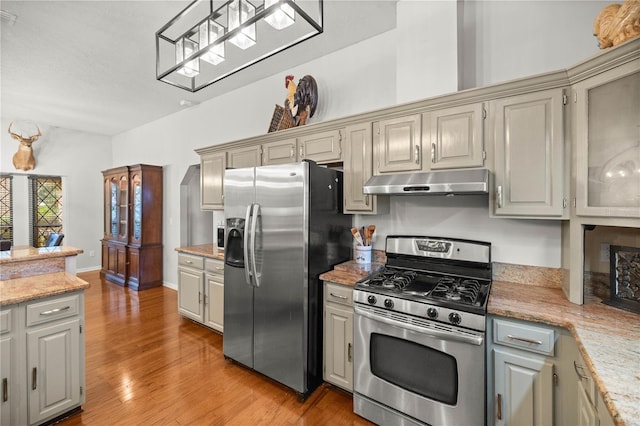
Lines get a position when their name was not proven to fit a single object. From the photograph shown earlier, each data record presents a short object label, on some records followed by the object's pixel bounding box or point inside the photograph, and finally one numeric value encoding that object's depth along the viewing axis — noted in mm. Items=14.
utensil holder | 2623
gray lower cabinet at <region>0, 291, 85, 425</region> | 1748
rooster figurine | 3027
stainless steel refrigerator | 2246
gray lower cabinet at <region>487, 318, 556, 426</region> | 1483
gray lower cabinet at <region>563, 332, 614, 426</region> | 1051
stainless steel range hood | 1822
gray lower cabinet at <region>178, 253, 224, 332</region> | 3154
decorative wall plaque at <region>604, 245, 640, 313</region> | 1542
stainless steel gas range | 1636
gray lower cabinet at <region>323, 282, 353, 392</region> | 2167
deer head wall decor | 5277
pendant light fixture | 1451
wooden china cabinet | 5039
